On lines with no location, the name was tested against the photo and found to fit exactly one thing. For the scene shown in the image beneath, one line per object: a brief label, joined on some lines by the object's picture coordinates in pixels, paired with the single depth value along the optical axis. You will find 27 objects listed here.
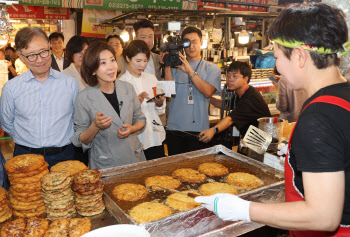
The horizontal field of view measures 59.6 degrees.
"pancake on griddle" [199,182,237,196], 2.32
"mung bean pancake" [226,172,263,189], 2.44
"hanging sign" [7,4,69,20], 6.74
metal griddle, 1.81
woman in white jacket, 3.31
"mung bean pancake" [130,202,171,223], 1.94
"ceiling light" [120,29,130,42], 7.07
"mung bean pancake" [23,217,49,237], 1.63
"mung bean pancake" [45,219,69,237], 1.64
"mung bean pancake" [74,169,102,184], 1.89
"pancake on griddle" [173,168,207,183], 2.55
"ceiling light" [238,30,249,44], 6.04
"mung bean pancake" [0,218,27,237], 1.62
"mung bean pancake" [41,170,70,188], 1.79
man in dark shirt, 3.62
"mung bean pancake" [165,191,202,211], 2.11
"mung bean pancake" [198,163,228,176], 2.66
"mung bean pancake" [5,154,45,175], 1.87
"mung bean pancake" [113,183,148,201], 2.21
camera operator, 3.78
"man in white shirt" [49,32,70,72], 5.45
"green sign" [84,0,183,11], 6.75
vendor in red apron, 1.06
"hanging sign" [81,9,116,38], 7.89
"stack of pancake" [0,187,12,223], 1.84
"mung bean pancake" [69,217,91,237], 1.66
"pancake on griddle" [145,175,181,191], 2.41
